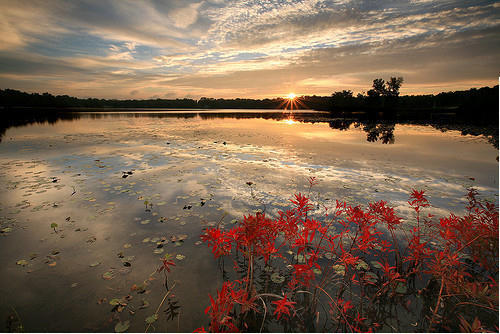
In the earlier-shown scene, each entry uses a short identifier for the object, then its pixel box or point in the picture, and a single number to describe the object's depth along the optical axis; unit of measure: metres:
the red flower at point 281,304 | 2.68
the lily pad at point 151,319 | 3.52
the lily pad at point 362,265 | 4.79
